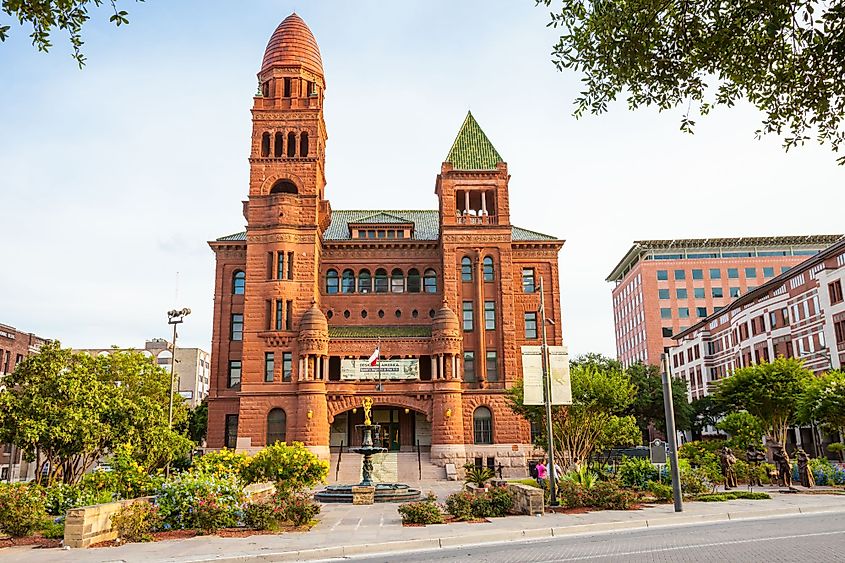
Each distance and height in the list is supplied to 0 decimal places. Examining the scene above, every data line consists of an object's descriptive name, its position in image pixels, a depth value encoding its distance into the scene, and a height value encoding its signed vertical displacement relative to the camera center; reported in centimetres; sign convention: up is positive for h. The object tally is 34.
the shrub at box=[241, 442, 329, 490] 2706 -108
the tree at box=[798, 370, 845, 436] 3222 +129
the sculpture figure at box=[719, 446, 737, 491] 2947 -156
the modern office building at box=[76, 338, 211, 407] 10706 +1131
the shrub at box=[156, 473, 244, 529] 1823 -151
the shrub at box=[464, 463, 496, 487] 2850 -166
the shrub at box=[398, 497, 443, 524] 1919 -212
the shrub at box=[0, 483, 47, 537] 1689 -165
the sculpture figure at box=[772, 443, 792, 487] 2906 -146
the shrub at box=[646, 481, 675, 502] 2355 -203
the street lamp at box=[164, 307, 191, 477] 3468 +633
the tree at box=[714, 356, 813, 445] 3881 +230
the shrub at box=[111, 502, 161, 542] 1669 -195
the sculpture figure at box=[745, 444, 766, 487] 2985 -123
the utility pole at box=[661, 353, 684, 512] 2075 -9
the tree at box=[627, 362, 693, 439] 6197 +291
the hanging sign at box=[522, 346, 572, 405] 2408 +201
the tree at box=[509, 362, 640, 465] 3269 +68
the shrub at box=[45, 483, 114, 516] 1833 -140
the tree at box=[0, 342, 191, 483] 2081 +79
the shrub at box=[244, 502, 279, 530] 1839 -204
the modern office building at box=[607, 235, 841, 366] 9550 +2193
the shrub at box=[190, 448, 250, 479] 2223 -80
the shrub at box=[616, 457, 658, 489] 2712 -161
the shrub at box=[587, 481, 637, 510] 2180 -200
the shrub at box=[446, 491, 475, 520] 1991 -202
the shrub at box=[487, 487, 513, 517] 2057 -198
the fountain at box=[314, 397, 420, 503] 2766 -215
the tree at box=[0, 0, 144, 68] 827 +533
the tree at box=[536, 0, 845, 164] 910 +523
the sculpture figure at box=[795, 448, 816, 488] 2894 -170
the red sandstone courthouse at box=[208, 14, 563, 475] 4700 +996
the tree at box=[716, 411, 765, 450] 3781 +18
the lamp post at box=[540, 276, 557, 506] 2309 +144
